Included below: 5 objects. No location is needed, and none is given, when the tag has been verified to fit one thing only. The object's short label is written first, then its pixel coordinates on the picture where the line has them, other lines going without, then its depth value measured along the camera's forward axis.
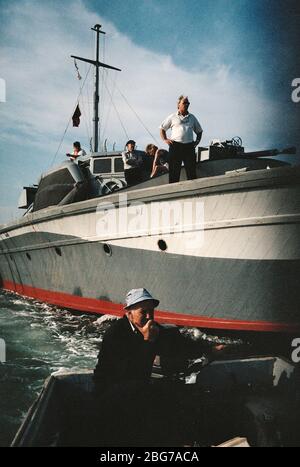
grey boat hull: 5.37
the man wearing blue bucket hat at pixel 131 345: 2.73
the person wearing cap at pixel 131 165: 7.84
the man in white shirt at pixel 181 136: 6.00
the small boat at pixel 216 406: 2.60
